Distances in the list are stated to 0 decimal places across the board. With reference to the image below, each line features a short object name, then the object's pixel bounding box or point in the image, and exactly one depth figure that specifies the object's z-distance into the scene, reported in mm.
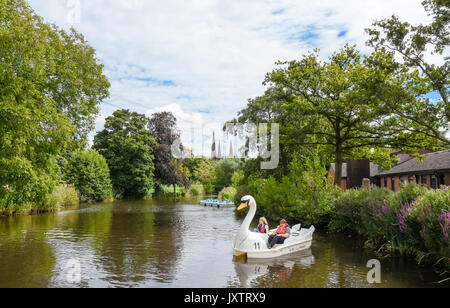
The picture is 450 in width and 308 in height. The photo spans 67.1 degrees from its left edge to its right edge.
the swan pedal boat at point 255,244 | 12297
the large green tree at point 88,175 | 42812
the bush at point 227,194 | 45062
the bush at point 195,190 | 66000
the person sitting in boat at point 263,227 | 13826
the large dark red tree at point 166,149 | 59500
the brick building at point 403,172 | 27720
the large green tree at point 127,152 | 53438
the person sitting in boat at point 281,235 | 12906
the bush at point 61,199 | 29659
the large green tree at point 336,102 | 20531
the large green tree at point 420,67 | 16422
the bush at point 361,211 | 13828
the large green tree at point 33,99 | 12648
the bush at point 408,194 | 12734
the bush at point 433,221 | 9641
